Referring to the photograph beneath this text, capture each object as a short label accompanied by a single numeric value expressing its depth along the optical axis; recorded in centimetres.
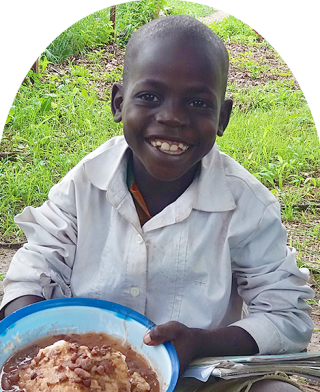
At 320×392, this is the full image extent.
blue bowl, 131
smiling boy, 140
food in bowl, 112
